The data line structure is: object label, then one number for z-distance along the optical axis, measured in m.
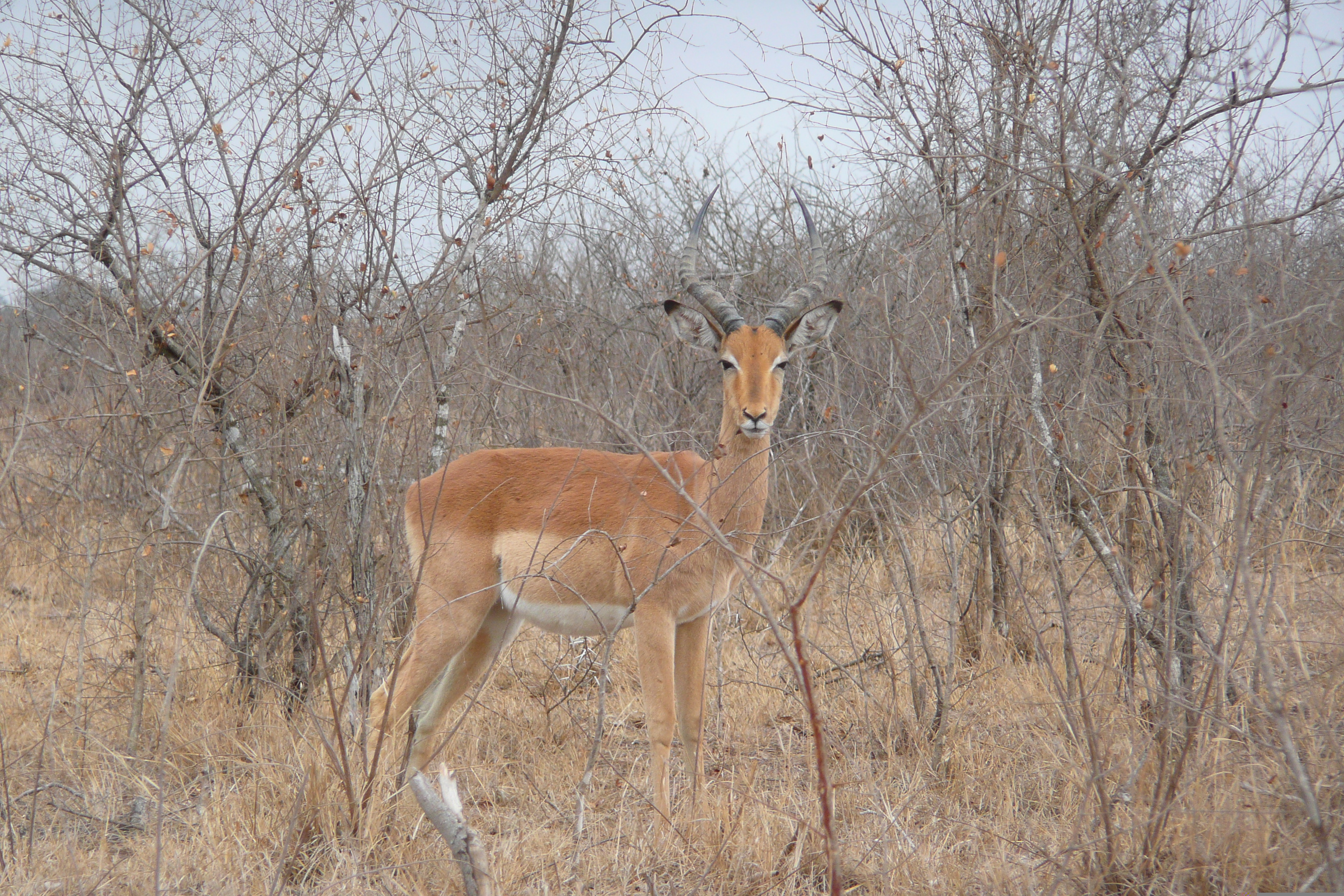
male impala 9.33
